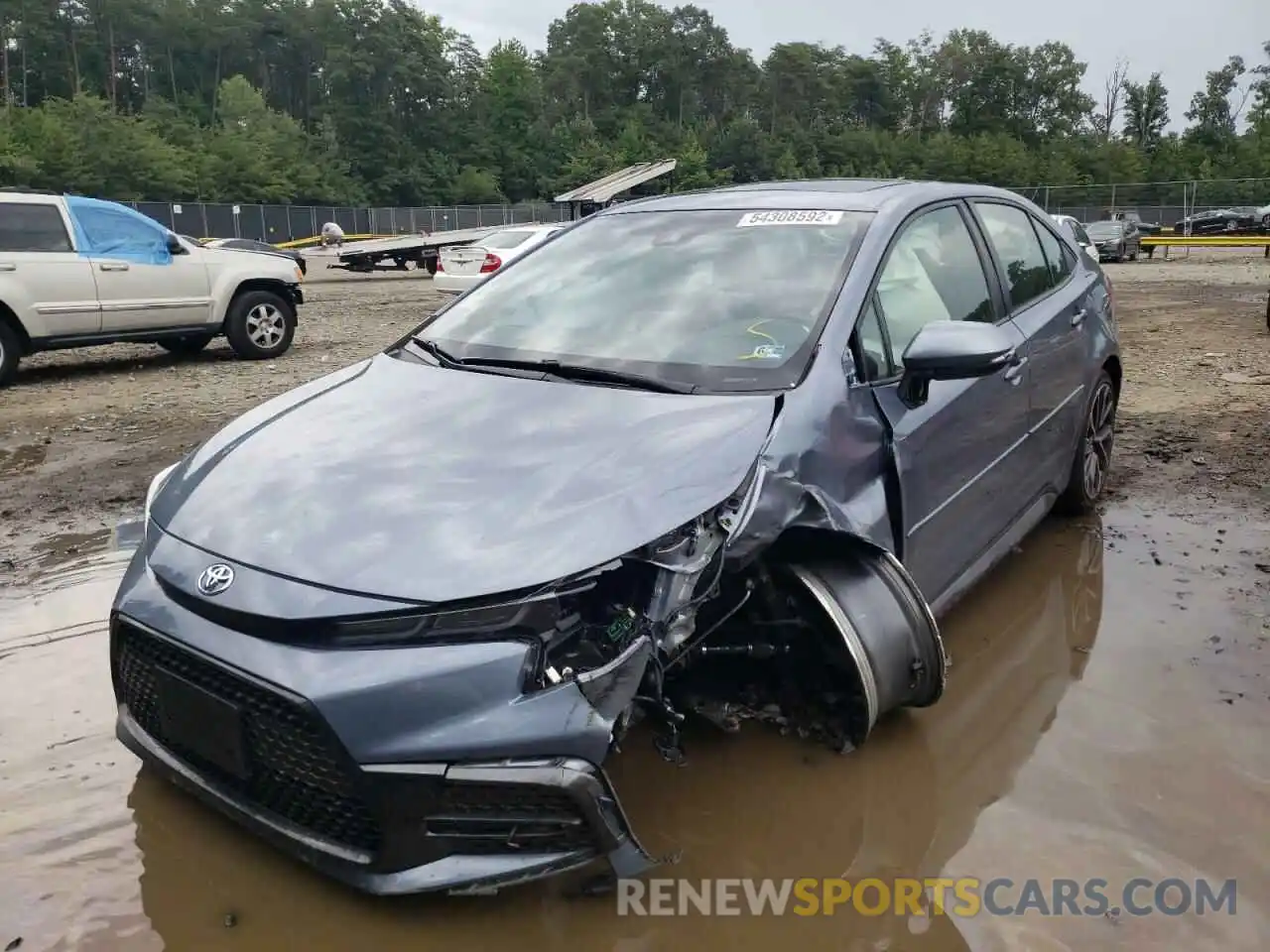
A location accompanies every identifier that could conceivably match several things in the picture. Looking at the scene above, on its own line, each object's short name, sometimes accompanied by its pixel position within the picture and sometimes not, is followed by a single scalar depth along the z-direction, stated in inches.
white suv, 351.6
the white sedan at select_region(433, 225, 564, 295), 671.1
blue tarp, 367.9
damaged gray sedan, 80.5
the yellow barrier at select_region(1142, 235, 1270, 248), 1049.5
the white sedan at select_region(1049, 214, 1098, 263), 390.9
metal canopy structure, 1141.2
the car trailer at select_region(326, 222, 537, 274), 1010.0
